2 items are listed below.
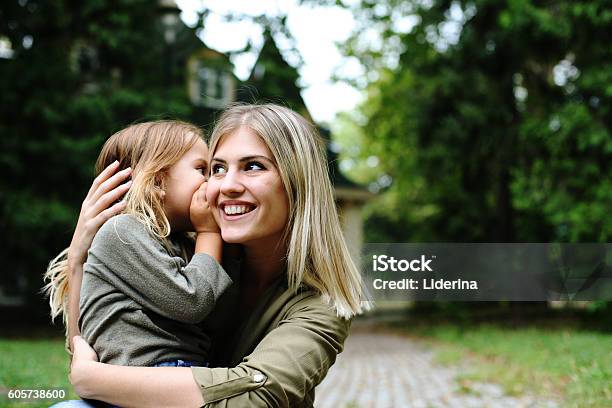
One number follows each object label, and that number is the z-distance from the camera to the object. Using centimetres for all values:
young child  193
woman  190
